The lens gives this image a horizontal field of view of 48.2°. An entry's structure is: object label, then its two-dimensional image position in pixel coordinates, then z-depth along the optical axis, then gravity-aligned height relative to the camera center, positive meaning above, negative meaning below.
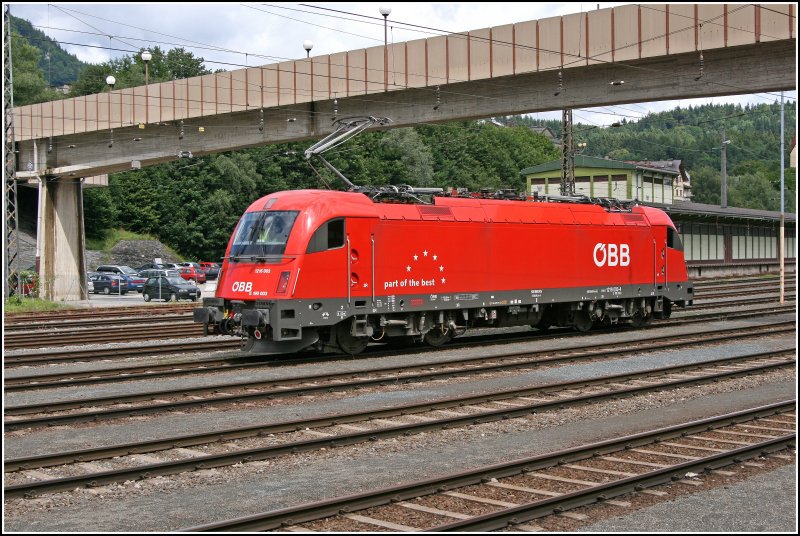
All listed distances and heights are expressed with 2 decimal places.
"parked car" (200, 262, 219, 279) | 61.09 +0.79
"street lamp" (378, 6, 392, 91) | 30.40 +7.23
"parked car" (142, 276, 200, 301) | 43.66 -0.41
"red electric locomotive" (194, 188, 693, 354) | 18.84 +0.25
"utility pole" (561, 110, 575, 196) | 36.31 +5.14
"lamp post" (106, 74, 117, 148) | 38.34 +6.80
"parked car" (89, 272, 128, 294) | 51.72 -0.14
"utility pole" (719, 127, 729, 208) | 68.22 +7.89
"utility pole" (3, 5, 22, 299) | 33.50 +5.35
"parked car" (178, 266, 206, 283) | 56.12 +0.43
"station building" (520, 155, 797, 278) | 57.19 +3.76
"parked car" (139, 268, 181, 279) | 48.24 +0.49
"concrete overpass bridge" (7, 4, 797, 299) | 25.52 +6.61
